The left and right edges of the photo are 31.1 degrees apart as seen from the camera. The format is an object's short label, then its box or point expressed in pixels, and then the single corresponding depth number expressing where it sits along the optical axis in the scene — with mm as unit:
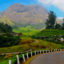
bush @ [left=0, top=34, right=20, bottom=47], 49637
